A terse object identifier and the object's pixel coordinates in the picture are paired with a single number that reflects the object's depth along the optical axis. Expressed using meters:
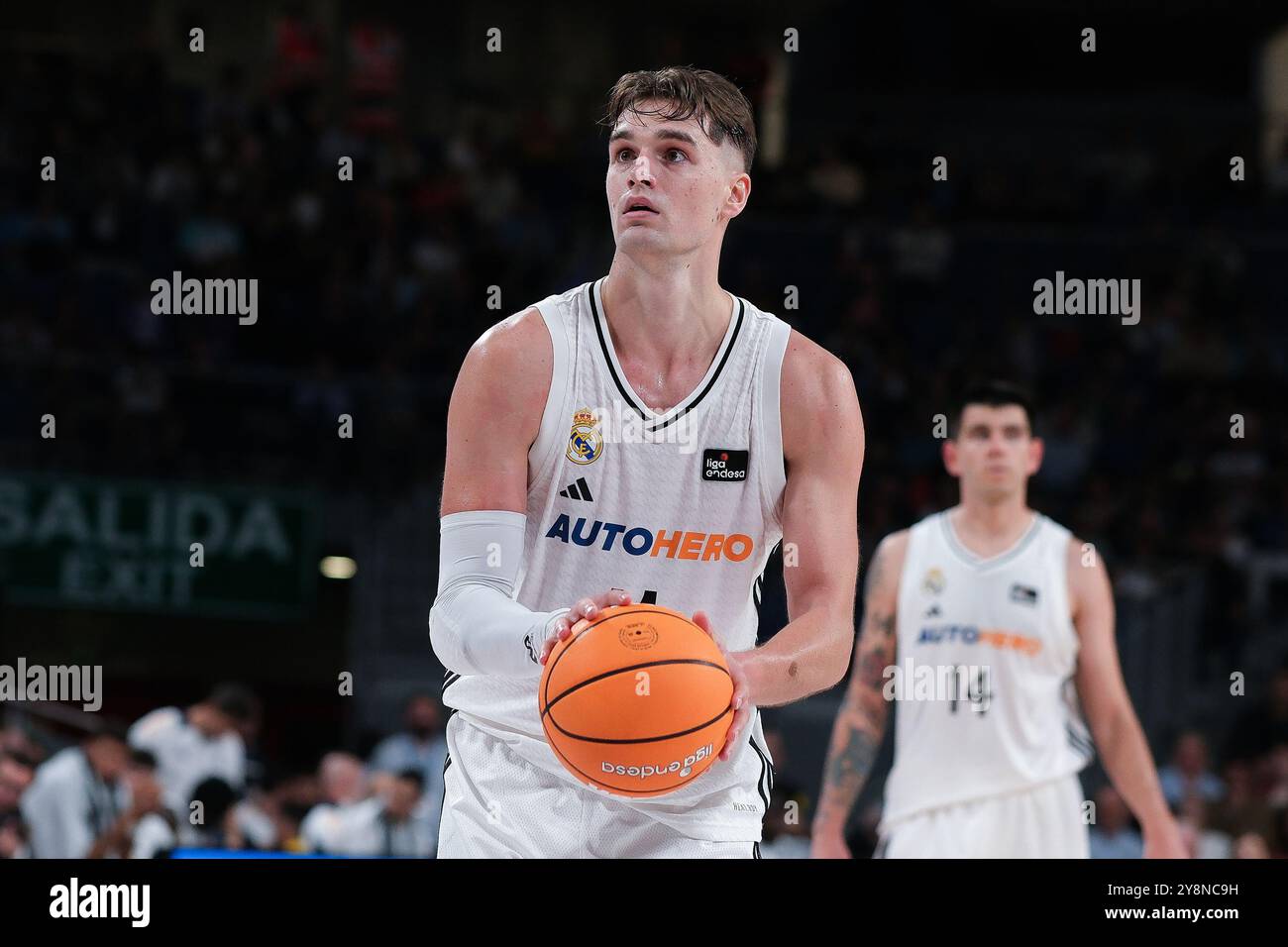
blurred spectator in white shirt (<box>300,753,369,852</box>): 8.32
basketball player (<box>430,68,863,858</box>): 3.77
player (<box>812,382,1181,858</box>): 6.16
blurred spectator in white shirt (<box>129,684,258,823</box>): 9.09
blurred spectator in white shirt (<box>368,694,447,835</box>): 9.44
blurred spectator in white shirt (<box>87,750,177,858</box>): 7.53
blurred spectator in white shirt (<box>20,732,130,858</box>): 7.91
